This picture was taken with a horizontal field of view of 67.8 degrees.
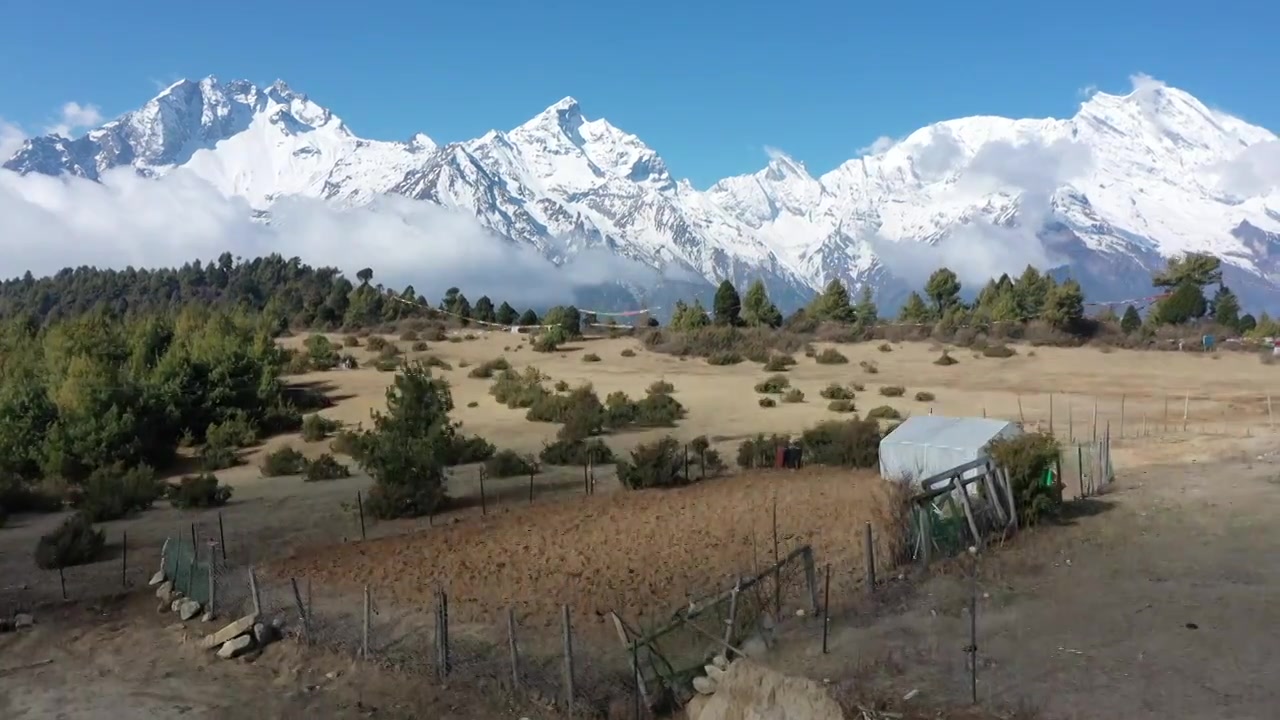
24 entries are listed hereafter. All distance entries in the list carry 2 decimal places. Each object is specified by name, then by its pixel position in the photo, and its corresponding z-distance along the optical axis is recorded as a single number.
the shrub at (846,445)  26.53
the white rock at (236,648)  13.18
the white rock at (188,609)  14.73
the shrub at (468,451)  29.31
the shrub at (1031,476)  17.06
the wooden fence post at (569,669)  10.30
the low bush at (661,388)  43.75
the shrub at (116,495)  23.36
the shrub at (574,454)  29.45
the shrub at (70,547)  18.58
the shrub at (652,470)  24.53
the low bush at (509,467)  27.50
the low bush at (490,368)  52.88
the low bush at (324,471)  28.14
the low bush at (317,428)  36.00
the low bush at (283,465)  29.62
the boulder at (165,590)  15.74
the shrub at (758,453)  27.67
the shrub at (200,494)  24.23
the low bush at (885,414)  35.90
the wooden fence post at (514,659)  11.08
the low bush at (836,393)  42.25
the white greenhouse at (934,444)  19.94
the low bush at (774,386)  44.94
